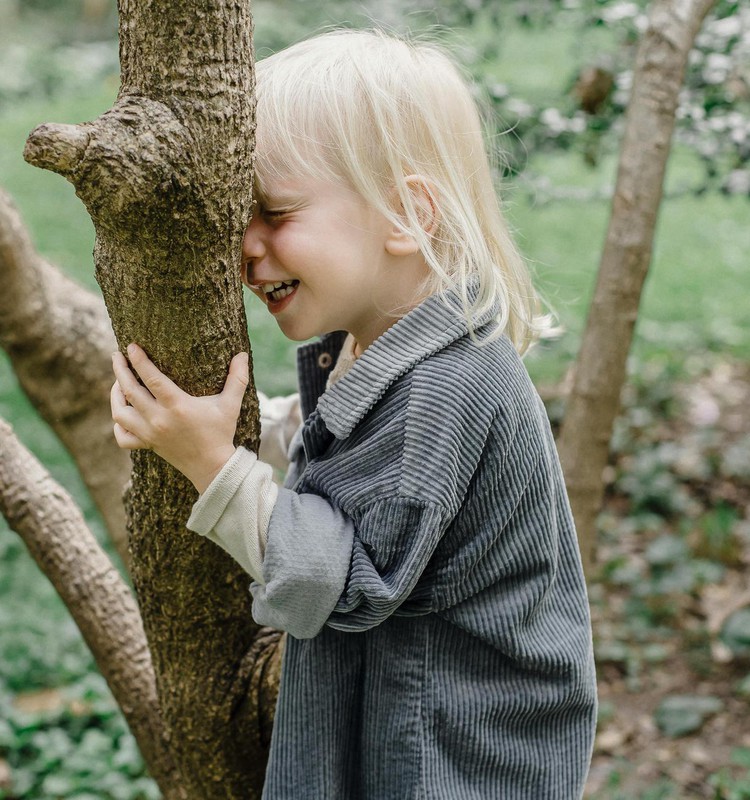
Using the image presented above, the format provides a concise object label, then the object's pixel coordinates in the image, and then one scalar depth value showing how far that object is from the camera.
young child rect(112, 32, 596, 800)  1.18
